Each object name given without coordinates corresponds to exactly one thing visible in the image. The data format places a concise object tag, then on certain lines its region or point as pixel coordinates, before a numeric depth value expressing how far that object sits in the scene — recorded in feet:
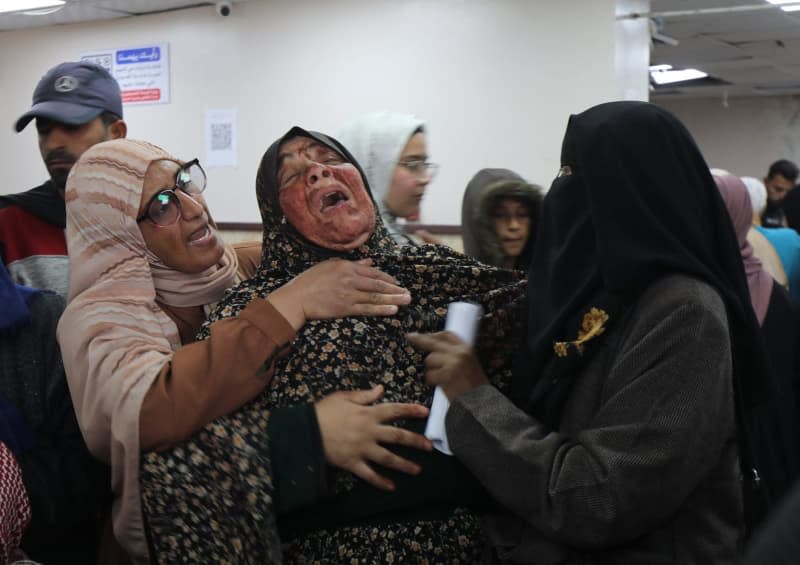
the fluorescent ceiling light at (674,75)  34.20
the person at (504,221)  9.18
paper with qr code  19.29
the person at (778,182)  22.56
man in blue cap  7.80
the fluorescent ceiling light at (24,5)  18.76
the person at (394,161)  8.55
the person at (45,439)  5.49
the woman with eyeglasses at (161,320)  4.77
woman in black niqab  4.16
